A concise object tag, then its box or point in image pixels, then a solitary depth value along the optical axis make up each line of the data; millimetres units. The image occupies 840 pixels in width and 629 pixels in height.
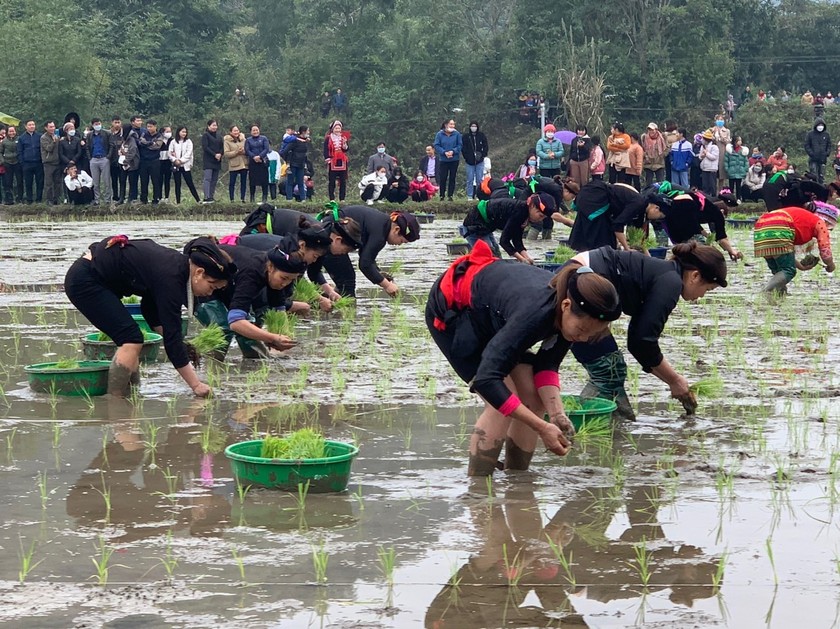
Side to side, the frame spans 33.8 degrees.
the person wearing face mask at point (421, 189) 28734
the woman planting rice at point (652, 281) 6816
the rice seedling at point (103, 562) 4789
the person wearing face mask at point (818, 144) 29141
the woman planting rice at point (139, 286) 7727
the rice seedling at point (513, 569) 4844
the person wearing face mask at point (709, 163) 26953
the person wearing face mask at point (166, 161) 25562
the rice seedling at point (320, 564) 4833
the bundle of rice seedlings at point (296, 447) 6090
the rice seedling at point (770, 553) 4915
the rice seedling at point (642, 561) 4836
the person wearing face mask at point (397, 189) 27531
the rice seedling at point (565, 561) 4887
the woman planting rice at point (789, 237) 12953
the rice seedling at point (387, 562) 4867
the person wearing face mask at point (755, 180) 27656
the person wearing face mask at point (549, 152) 26031
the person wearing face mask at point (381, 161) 27625
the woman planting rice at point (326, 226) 9922
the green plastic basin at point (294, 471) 5922
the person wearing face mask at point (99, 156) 25344
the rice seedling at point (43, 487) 5959
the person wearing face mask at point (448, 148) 27578
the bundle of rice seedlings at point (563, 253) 14453
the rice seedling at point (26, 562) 4839
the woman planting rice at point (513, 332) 5566
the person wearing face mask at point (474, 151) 27828
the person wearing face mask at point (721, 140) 27641
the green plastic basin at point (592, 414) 6889
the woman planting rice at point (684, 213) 12398
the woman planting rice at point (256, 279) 8594
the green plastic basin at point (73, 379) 8258
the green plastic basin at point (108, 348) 9227
